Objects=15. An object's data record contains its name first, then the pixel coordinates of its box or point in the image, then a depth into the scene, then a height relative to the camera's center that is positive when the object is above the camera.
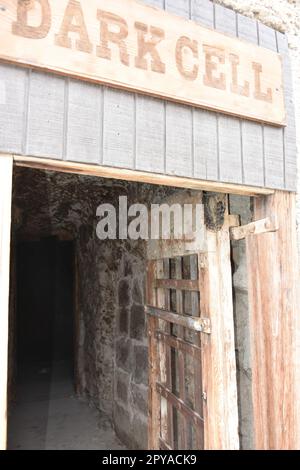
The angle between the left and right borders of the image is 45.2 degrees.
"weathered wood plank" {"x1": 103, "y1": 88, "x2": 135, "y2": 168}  1.07 +0.43
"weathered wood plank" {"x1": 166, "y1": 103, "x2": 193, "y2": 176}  1.17 +0.42
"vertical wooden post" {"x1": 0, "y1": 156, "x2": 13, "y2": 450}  0.90 +0.01
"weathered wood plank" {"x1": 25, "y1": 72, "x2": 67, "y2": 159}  0.96 +0.42
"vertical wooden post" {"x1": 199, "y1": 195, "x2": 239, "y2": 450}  1.56 -0.34
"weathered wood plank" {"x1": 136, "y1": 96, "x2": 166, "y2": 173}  1.12 +0.43
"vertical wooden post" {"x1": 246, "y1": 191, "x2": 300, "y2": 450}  1.31 -0.22
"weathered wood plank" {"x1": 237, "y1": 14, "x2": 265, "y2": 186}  1.32 +0.43
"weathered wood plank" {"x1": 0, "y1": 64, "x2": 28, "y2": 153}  0.94 +0.43
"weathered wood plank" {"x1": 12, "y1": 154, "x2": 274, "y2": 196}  0.99 +0.30
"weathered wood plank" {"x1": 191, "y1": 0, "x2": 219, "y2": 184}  1.22 +0.43
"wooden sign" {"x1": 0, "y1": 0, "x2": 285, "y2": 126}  0.98 +0.68
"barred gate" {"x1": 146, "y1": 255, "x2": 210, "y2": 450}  1.75 -0.46
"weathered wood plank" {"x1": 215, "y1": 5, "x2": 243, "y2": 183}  1.27 +0.43
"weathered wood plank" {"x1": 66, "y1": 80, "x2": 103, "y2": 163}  1.01 +0.42
